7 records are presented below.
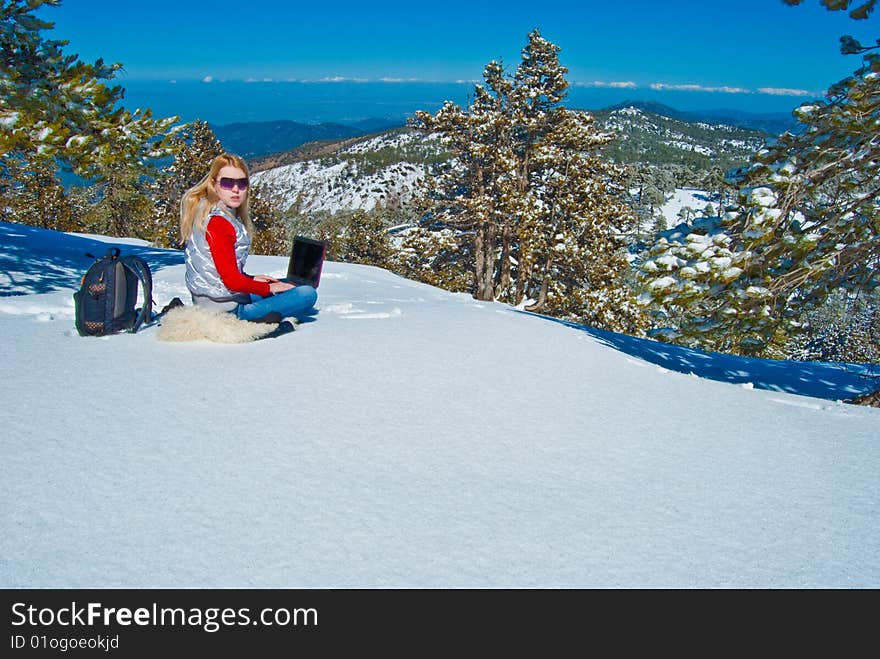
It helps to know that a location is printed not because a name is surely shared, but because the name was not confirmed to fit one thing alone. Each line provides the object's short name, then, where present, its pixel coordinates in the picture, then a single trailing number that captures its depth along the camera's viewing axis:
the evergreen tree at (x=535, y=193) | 19.19
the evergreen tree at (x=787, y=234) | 5.59
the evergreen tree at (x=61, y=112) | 6.62
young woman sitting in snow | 4.84
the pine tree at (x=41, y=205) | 25.32
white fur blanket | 4.89
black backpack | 4.93
